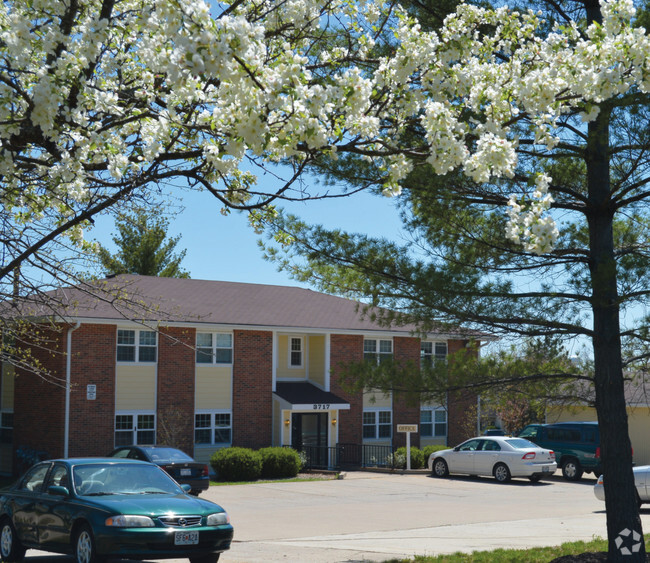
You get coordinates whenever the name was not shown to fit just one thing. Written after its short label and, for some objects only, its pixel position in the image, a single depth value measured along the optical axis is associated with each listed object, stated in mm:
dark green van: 29828
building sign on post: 30969
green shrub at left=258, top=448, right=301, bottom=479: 29031
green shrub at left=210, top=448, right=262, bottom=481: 27953
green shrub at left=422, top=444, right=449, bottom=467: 33109
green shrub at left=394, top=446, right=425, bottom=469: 32469
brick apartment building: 28125
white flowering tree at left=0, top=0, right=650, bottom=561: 6758
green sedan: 10352
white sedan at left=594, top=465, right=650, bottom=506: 19281
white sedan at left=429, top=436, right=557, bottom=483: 28234
